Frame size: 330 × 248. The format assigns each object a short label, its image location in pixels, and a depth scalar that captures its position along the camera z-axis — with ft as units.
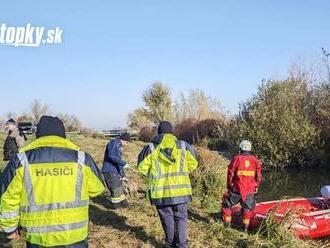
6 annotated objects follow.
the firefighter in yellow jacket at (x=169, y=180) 24.04
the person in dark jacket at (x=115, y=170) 35.96
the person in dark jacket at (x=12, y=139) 44.35
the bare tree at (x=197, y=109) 126.21
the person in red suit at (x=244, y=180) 30.48
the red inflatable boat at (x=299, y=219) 29.63
